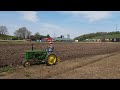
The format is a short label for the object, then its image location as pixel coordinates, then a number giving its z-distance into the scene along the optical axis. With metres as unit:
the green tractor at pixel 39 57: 5.73
